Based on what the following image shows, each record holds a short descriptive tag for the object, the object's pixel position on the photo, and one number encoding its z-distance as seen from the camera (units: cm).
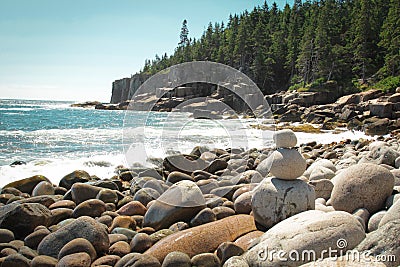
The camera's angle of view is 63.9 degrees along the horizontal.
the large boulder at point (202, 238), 499
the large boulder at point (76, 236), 524
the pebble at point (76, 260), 460
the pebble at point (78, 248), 496
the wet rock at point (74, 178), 985
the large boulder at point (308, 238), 371
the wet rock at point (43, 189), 875
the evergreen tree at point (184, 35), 10588
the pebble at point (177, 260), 450
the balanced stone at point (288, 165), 579
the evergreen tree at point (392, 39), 4447
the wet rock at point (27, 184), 934
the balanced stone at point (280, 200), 542
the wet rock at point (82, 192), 787
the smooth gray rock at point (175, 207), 633
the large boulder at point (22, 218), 612
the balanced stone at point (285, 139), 611
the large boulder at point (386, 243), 304
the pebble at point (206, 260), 457
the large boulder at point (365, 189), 530
